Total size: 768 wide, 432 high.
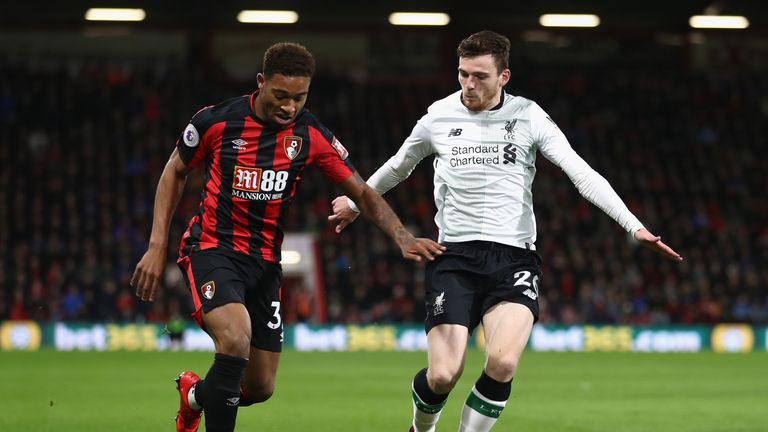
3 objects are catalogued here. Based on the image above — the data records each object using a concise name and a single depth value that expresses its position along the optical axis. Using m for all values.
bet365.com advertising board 46.06
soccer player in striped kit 12.50
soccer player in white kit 13.30
